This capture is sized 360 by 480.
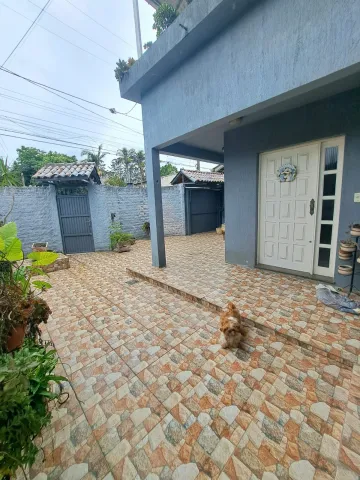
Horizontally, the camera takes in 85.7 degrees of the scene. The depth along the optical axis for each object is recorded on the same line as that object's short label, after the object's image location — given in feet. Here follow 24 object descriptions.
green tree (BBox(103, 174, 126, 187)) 30.68
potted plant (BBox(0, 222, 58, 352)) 4.58
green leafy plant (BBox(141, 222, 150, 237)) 26.94
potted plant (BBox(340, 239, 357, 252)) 8.59
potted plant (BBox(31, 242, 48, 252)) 16.86
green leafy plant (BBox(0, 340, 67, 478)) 3.08
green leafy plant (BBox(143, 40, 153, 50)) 10.59
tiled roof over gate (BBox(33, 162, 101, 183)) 18.83
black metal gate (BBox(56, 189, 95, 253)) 20.59
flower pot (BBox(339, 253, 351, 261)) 8.72
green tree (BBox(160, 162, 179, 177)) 85.12
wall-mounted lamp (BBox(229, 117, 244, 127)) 11.03
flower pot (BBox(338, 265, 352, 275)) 8.71
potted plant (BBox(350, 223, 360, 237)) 8.16
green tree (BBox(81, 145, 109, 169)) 59.19
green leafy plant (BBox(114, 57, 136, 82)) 11.51
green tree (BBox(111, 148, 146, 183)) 71.26
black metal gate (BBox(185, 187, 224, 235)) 28.99
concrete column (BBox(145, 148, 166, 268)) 13.03
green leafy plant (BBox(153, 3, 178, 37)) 9.22
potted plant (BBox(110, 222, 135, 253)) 21.53
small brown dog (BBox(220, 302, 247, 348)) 6.30
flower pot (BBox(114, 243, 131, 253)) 21.42
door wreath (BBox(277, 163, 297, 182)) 10.75
